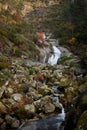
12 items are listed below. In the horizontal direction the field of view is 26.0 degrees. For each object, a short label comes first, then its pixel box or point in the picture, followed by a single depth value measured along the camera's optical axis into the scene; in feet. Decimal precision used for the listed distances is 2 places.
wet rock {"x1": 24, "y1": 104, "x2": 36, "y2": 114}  46.74
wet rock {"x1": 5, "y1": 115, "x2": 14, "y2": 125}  43.68
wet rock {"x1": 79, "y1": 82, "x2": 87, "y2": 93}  53.02
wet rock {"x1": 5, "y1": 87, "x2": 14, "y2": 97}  50.29
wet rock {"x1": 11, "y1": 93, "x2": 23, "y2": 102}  49.66
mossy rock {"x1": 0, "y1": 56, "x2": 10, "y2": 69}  60.35
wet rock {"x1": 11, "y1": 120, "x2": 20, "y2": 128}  43.23
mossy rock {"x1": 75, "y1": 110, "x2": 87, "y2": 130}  29.58
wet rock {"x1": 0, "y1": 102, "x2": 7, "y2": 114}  46.12
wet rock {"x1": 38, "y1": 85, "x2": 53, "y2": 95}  53.78
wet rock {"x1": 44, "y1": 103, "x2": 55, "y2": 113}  47.49
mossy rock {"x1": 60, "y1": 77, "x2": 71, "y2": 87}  58.53
